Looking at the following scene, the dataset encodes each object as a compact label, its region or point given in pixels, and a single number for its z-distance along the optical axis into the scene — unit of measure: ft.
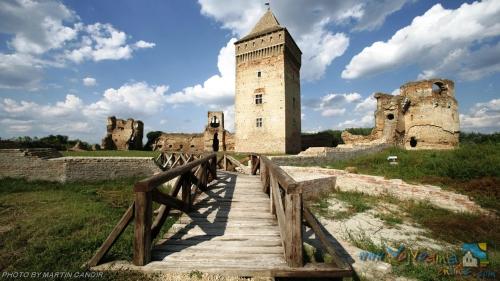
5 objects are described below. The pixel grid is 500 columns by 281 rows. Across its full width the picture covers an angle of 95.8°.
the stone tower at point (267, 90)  67.46
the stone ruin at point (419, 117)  63.52
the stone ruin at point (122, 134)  101.09
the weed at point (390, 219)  17.89
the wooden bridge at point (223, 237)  8.32
